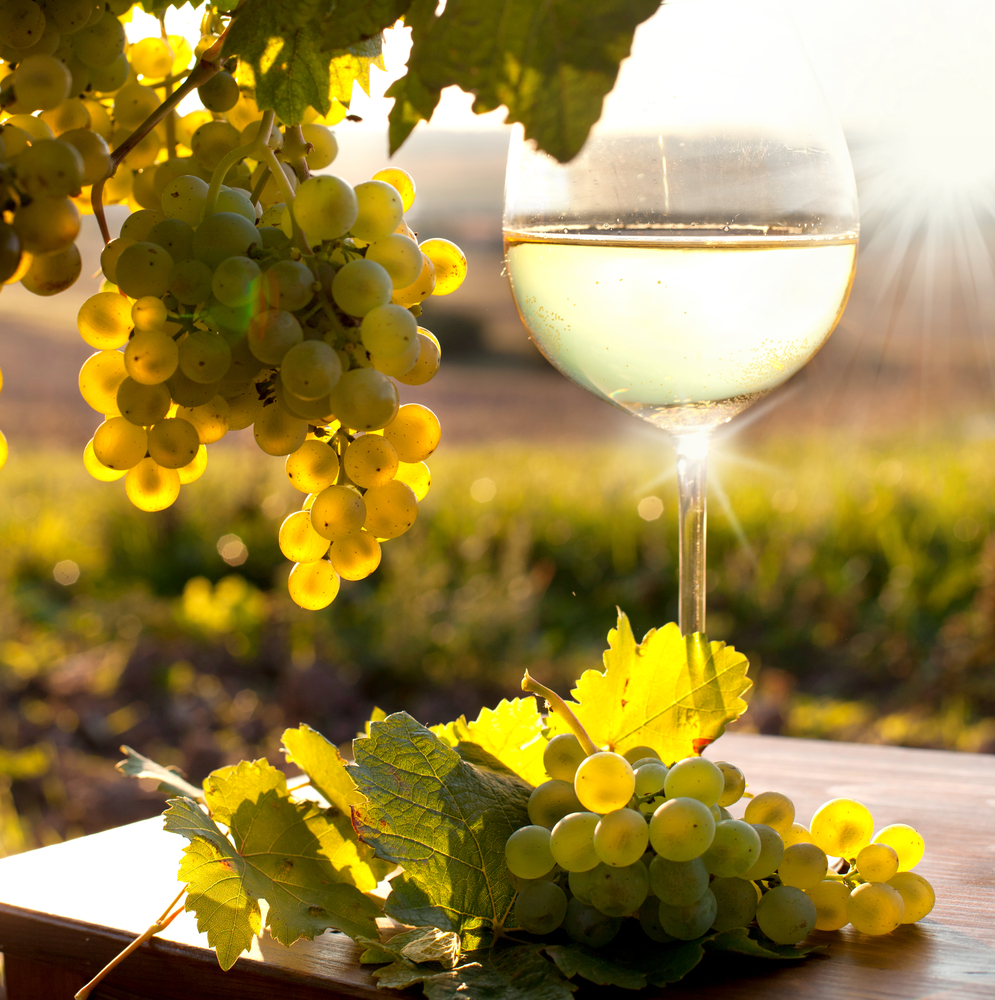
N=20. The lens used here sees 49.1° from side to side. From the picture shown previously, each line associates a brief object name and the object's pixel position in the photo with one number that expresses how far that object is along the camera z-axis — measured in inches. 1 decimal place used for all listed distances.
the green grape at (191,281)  18.6
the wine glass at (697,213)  30.1
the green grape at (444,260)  24.1
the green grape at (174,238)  19.2
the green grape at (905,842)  25.5
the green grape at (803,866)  23.4
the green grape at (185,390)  19.3
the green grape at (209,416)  20.2
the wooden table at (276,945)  22.0
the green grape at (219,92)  20.9
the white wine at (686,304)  30.7
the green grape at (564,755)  24.3
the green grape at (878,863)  24.5
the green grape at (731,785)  23.5
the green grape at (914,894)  24.3
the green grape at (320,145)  22.8
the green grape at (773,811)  24.5
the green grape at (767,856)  22.9
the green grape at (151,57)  24.3
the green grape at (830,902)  23.8
